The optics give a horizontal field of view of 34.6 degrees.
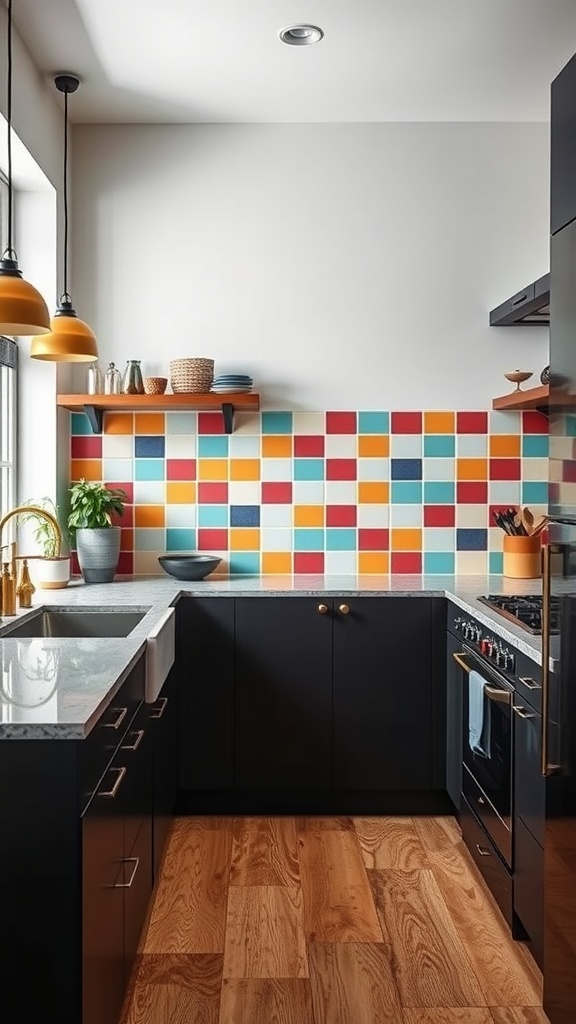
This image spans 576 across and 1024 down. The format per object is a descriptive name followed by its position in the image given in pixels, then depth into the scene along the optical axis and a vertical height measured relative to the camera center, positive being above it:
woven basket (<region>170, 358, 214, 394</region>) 3.67 +0.53
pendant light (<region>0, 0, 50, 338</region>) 2.20 +0.49
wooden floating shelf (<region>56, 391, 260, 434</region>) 3.62 +0.42
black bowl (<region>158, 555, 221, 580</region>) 3.63 -0.23
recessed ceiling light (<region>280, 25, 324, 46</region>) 3.06 +1.59
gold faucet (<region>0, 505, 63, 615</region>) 2.85 -0.04
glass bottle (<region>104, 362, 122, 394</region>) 3.78 +0.52
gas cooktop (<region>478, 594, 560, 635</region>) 2.68 -0.31
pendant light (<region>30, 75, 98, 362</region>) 2.88 +0.52
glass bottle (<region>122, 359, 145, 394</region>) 3.75 +0.52
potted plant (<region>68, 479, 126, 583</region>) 3.66 -0.10
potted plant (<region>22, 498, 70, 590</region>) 3.48 -0.19
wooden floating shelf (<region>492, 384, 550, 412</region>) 3.42 +0.43
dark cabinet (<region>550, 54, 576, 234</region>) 1.94 +0.78
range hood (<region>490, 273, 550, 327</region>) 3.20 +0.78
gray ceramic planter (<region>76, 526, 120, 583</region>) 3.66 -0.18
